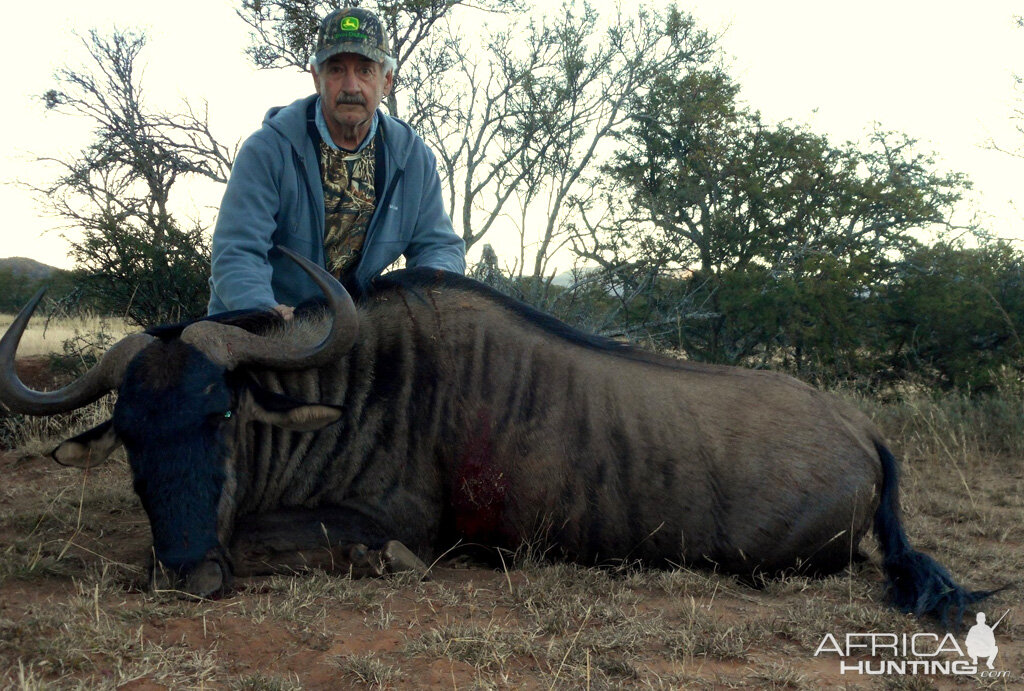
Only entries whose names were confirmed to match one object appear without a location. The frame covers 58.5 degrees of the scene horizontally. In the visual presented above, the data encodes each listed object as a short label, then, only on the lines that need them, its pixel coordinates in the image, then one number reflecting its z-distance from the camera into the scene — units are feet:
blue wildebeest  10.36
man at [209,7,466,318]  13.21
